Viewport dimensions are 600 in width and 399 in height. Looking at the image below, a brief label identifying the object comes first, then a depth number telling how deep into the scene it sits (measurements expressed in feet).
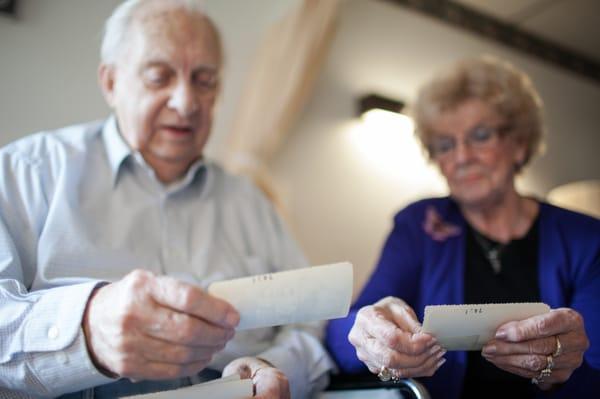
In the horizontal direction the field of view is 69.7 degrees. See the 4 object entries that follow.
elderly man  1.55
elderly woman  1.94
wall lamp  6.87
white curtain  5.49
